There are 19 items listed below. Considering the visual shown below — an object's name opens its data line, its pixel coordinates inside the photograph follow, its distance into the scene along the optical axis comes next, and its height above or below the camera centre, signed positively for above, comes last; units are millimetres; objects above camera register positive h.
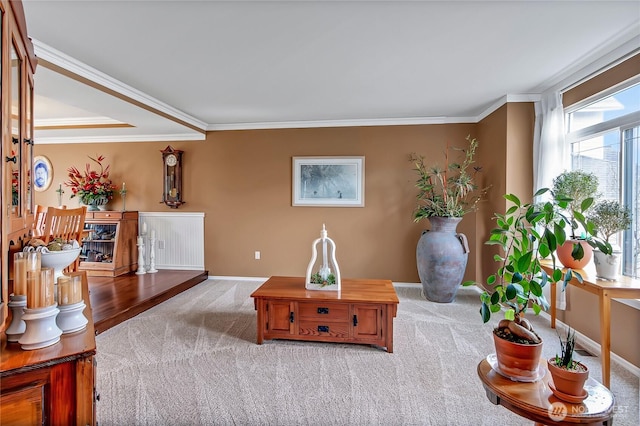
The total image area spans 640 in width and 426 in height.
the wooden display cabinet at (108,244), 4727 -537
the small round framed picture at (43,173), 5465 +626
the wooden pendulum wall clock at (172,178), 5055 +517
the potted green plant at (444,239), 3775 -332
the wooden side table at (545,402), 1091 -688
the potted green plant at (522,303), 1267 -393
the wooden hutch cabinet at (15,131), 1140 +360
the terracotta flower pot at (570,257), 2424 -335
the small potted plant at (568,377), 1138 -599
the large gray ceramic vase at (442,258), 3764 -558
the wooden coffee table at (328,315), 2637 -891
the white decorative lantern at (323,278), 2857 -616
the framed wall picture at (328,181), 4699 +454
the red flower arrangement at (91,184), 5004 +421
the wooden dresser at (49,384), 929 -543
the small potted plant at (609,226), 2162 -86
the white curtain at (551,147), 3156 +670
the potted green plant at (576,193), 2438 +160
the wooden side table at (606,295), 2052 -535
